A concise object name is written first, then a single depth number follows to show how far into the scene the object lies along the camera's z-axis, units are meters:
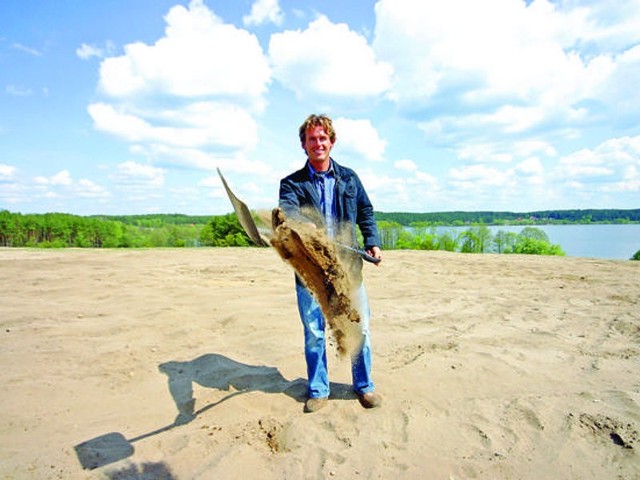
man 3.14
